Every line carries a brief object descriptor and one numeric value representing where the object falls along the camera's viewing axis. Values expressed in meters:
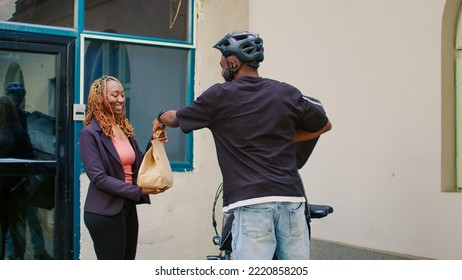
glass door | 5.79
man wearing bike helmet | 3.48
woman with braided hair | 4.43
